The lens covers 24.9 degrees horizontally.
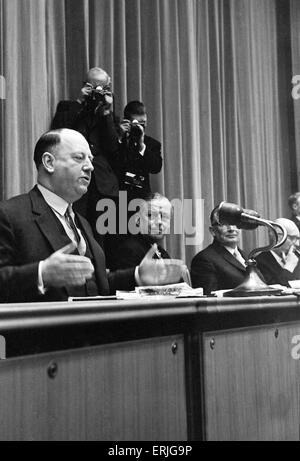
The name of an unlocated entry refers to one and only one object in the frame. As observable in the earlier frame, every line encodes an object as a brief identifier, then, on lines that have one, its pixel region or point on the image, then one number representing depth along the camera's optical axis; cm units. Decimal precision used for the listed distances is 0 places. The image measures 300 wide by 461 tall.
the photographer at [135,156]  347
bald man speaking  166
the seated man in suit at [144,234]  310
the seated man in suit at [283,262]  390
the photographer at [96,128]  329
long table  115
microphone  238
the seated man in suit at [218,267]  339
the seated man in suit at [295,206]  491
